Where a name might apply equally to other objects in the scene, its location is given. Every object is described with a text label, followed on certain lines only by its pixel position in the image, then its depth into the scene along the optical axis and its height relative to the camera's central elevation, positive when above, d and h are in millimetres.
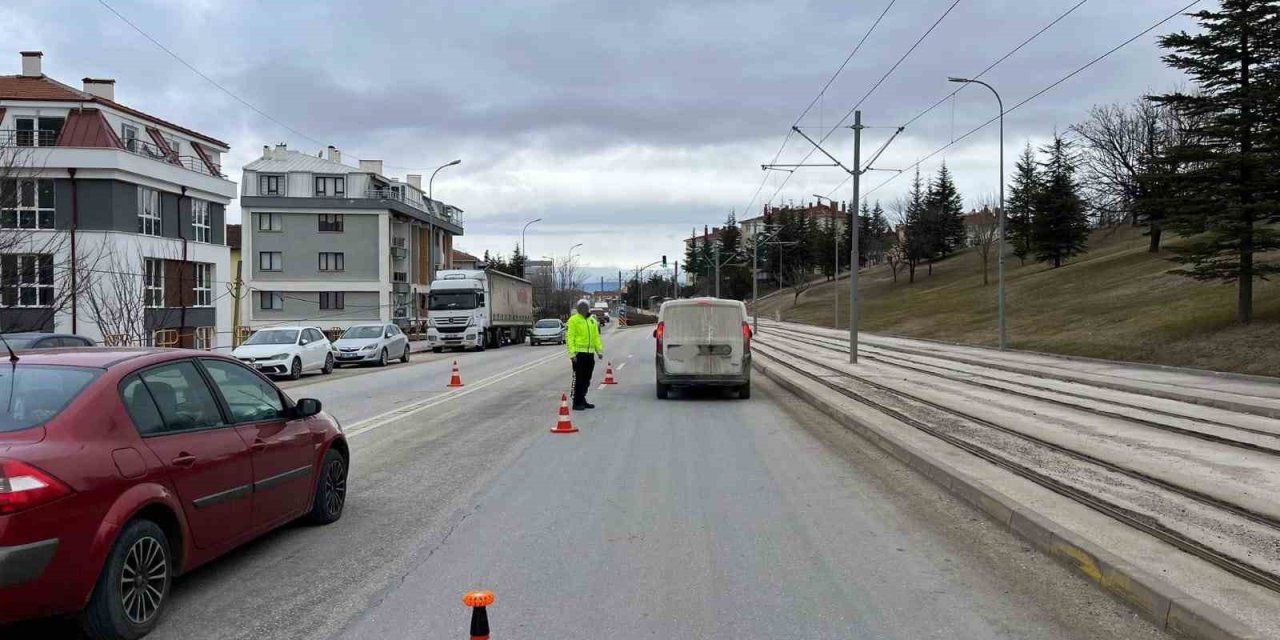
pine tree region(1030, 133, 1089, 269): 69550 +7000
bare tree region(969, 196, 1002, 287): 76188 +7856
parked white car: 24366 -949
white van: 16953 -557
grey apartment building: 63781 +5151
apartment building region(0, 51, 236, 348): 30328 +4607
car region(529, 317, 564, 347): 53250 -955
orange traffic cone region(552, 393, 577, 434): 12469 -1507
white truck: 41812 +297
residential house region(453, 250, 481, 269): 116131 +7278
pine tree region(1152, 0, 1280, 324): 26766 +5031
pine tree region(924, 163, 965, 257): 101000 +11744
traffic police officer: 15492 -557
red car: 3973 -805
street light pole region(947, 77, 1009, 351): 32906 +1291
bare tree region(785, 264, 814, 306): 113375 +4826
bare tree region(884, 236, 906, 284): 97312 +6223
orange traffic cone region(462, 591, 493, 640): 3730 -1236
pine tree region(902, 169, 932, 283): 93125 +7548
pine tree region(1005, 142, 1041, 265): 75812 +8946
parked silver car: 30719 -967
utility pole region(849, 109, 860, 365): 26172 +1712
